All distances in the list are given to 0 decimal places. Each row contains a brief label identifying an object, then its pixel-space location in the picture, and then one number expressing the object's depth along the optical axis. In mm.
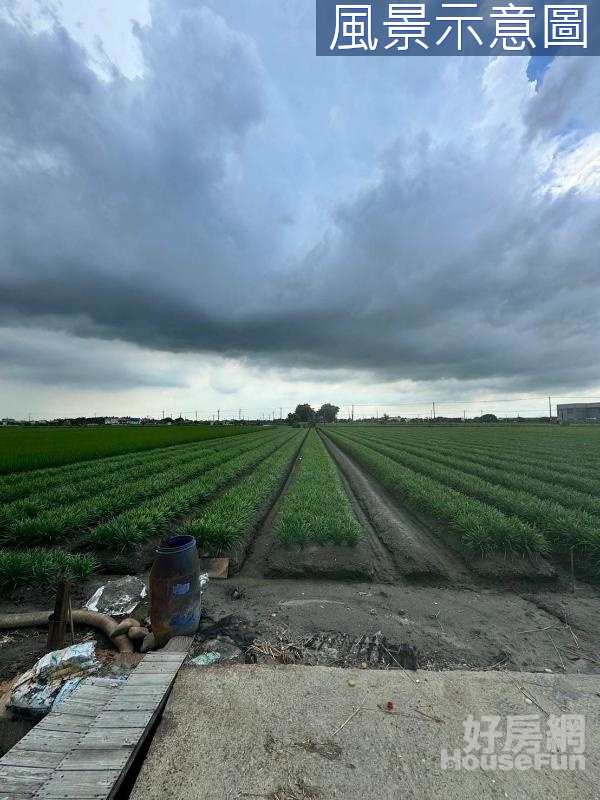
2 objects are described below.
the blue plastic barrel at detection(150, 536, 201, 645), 3754
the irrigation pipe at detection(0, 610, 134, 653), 3982
